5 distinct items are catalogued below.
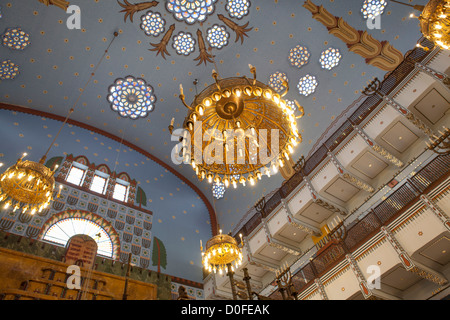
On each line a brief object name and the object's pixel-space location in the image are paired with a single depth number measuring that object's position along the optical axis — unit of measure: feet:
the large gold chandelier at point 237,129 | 22.00
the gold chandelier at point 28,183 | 23.50
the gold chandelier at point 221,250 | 25.67
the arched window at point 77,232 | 33.84
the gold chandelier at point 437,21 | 16.05
